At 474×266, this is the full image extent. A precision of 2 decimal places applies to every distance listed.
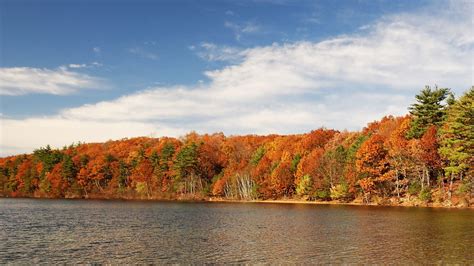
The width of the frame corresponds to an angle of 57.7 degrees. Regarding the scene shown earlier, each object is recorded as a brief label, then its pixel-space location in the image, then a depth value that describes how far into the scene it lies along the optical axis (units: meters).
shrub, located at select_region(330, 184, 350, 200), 104.94
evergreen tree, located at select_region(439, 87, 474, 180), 80.75
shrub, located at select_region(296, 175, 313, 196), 115.41
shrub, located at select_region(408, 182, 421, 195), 95.12
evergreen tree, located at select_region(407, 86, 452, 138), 98.44
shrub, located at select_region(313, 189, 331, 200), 113.02
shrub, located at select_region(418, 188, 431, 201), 90.12
